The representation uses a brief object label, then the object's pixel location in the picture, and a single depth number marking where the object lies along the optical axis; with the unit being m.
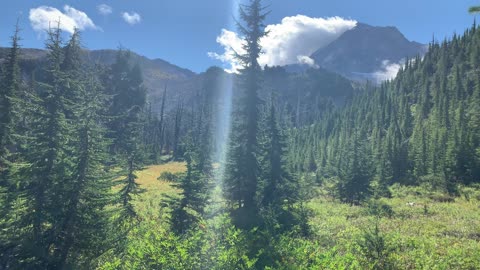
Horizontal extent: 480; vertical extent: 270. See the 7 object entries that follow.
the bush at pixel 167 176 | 47.48
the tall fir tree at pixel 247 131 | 26.86
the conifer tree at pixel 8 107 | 21.66
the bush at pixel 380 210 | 28.51
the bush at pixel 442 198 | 39.03
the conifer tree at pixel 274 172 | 26.40
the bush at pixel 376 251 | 12.33
